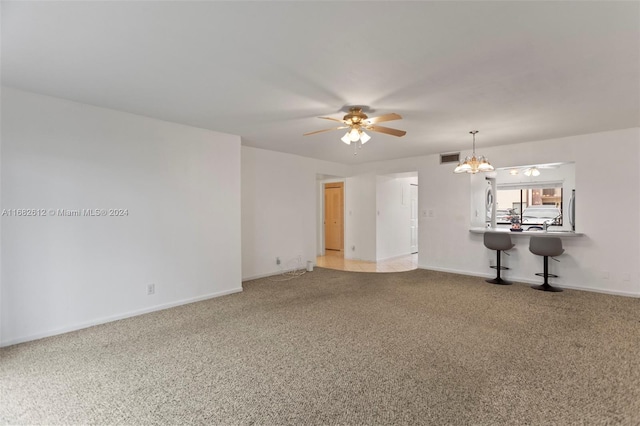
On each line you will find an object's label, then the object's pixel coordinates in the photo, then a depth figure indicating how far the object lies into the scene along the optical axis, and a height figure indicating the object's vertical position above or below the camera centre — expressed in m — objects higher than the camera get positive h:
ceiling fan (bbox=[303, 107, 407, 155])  3.46 +0.94
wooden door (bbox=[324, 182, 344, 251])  8.91 -0.29
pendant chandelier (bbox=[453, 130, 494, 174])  4.77 +0.62
